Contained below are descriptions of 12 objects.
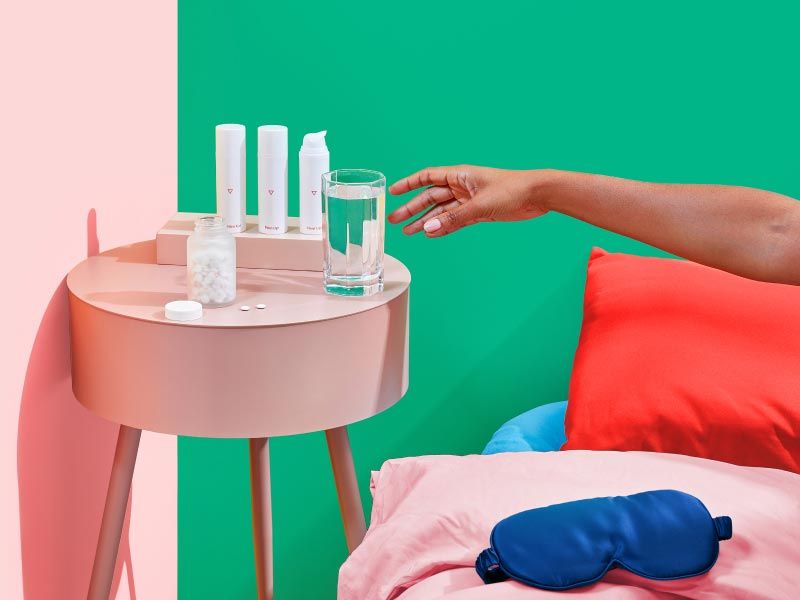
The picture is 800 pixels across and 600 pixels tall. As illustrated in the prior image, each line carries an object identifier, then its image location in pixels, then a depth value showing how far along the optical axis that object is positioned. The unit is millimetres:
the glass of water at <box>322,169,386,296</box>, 2254
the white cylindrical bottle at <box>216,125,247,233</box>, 2327
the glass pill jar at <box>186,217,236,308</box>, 2212
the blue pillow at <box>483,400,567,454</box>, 2428
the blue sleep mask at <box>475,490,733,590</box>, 1988
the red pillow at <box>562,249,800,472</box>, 2236
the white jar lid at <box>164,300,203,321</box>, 2160
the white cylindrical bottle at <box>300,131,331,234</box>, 2315
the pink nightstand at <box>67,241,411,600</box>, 2162
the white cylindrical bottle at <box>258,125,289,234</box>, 2324
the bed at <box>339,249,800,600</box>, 2037
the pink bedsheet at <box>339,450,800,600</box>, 1995
